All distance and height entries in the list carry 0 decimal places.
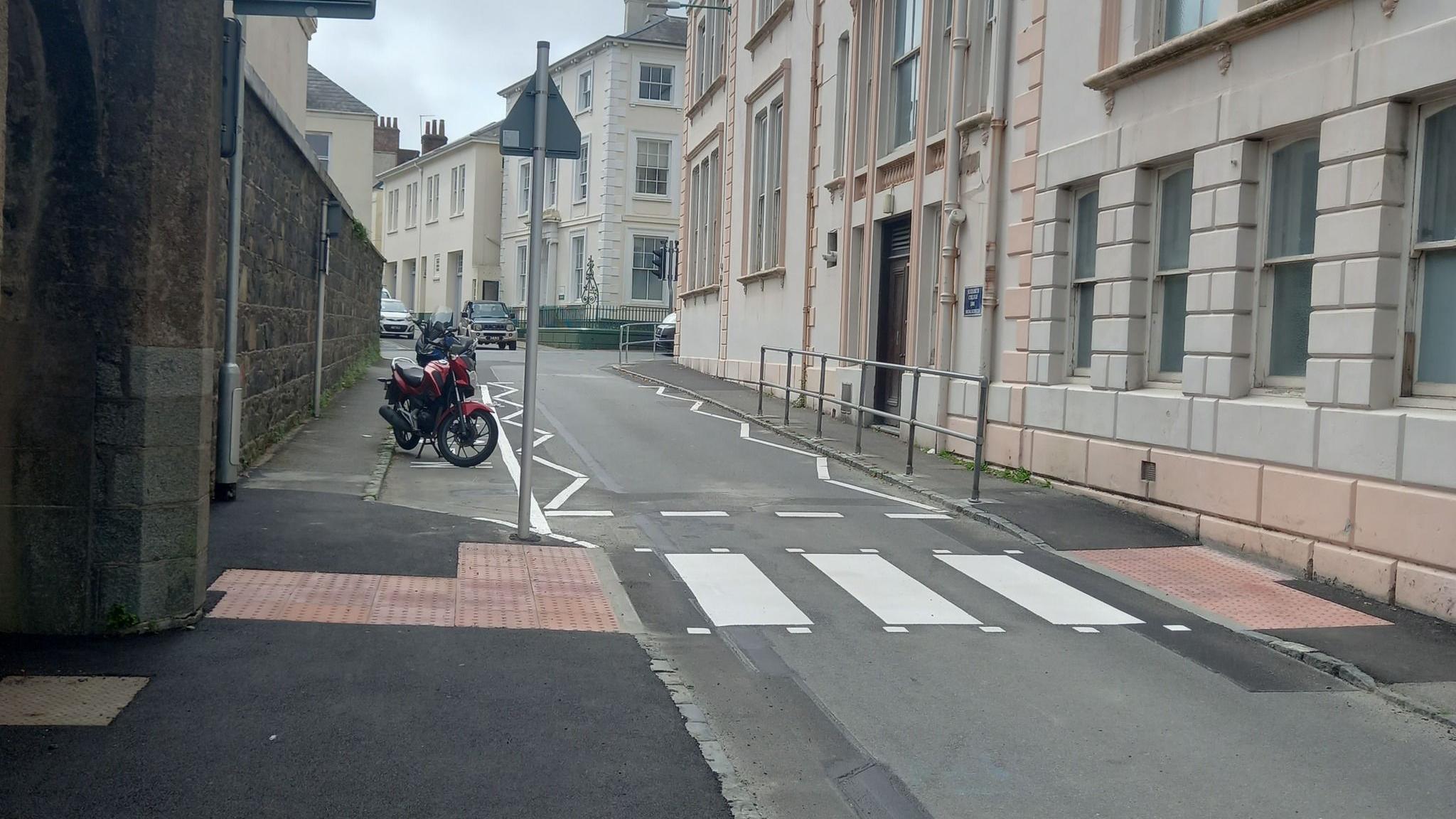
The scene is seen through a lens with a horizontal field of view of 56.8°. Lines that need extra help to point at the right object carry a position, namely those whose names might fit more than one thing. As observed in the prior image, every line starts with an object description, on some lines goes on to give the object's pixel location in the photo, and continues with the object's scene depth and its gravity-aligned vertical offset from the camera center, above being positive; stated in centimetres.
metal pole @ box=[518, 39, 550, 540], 897 +37
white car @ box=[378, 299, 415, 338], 4666 +30
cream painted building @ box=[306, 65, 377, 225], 4603 +653
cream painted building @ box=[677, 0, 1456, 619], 879 +96
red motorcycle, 1384 -84
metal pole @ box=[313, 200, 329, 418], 1650 -20
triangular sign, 916 +140
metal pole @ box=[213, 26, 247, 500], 963 -47
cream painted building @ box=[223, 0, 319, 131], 1798 +400
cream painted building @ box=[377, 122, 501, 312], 5869 +495
